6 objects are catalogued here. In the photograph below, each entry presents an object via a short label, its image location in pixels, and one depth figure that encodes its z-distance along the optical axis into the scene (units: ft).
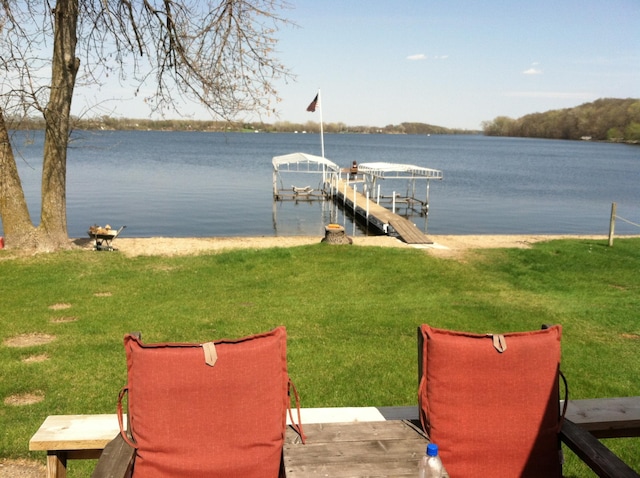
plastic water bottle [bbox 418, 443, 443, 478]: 7.80
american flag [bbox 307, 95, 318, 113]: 96.99
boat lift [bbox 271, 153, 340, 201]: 103.91
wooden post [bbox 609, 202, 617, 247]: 45.85
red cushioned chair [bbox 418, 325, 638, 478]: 9.21
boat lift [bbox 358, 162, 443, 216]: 100.12
